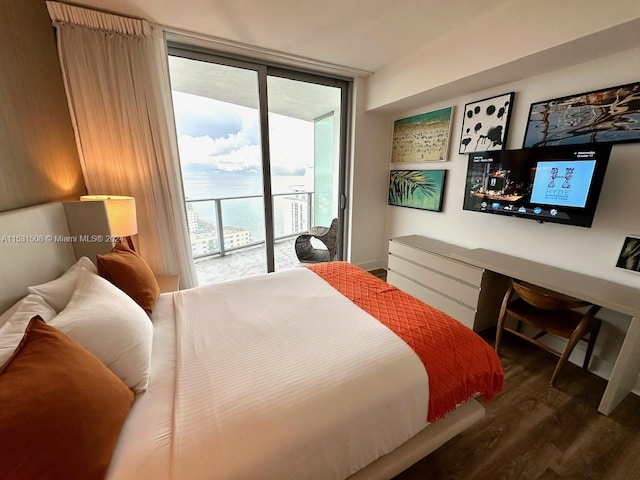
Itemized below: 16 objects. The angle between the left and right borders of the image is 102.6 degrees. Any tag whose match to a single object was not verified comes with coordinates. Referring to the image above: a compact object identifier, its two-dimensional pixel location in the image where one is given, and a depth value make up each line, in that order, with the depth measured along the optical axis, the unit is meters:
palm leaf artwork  2.88
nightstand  2.14
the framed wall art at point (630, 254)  1.63
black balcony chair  3.57
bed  0.81
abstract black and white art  2.20
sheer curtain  1.94
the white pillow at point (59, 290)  1.12
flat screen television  1.67
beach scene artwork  2.76
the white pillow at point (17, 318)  0.78
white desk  1.41
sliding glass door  2.75
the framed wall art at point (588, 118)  1.58
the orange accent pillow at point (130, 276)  1.36
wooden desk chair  1.62
